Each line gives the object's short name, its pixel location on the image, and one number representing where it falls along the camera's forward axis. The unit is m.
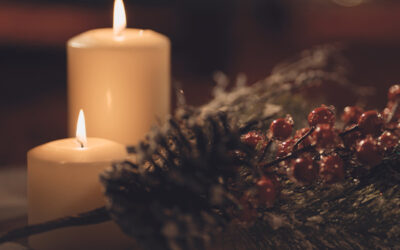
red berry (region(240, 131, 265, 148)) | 0.45
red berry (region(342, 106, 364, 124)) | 0.48
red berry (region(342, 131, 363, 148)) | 0.45
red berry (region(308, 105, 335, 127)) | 0.46
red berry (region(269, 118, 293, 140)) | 0.45
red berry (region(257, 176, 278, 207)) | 0.41
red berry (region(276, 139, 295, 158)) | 0.45
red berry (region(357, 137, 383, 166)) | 0.43
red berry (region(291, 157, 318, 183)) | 0.42
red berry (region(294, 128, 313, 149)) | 0.46
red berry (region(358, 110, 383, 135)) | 0.44
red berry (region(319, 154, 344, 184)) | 0.43
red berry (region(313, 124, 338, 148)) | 0.42
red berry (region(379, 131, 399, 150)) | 0.44
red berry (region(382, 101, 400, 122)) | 0.48
